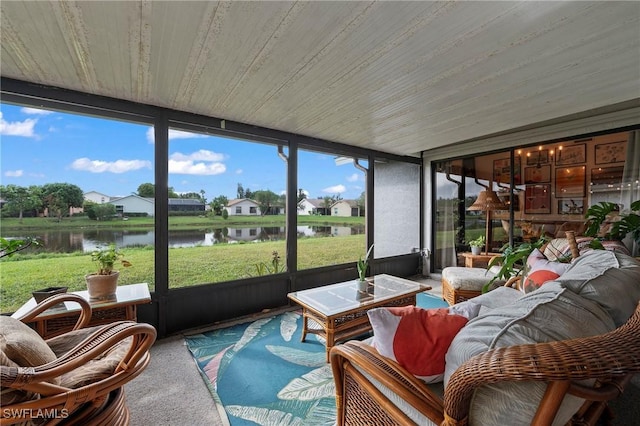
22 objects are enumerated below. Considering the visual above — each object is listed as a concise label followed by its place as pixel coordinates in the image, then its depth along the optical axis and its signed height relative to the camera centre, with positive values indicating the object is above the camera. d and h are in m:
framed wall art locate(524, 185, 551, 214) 3.70 +0.18
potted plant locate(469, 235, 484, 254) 4.32 -0.56
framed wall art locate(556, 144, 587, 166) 3.39 +0.76
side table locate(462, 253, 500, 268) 4.17 -0.79
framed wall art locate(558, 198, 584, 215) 3.41 +0.07
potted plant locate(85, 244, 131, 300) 2.11 -0.50
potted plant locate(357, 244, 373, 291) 2.73 -0.68
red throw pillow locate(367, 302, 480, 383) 0.97 -0.48
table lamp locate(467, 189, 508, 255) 4.05 +0.13
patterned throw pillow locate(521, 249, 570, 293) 1.93 -0.48
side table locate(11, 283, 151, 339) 1.84 -0.74
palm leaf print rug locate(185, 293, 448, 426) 1.64 -1.25
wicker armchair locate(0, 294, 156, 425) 0.90 -0.68
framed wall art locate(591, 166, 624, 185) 3.16 +0.44
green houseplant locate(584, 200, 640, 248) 2.59 -0.13
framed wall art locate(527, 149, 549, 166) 3.69 +0.79
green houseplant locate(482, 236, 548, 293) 2.32 -0.43
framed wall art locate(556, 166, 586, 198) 3.42 +0.40
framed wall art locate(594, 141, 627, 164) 3.11 +0.72
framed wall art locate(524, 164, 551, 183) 3.69 +0.54
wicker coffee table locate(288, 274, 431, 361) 2.20 -0.84
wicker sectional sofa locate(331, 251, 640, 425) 0.59 -0.40
